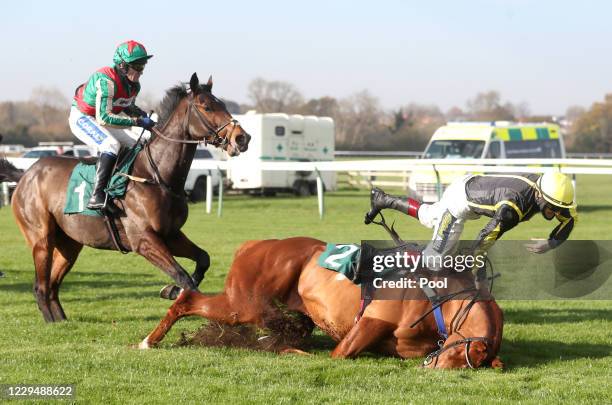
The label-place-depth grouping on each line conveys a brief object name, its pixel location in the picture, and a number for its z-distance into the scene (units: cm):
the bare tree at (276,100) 6919
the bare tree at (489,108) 8756
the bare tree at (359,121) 6912
